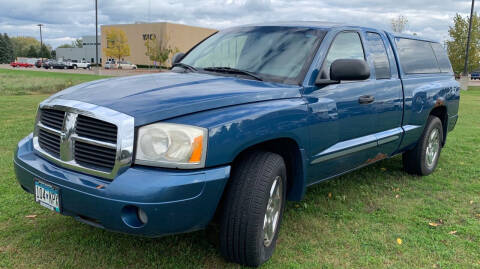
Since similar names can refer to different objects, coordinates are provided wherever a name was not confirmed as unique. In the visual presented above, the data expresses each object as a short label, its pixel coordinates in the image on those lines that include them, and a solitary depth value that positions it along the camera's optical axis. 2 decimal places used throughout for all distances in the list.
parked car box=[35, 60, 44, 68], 61.75
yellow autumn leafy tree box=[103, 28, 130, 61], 65.94
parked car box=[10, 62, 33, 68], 65.19
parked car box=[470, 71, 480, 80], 60.28
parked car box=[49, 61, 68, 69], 59.41
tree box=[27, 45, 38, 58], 99.54
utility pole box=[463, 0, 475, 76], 27.27
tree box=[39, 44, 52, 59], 95.58
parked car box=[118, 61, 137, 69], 63.26
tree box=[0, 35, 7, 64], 92.56
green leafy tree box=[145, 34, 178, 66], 51.57
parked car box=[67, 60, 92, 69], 65.45
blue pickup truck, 2.45
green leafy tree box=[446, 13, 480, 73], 32.53
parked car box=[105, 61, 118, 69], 63.01
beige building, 68.00
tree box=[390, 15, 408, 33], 38.47
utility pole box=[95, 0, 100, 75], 37.94
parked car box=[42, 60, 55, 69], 58.75
